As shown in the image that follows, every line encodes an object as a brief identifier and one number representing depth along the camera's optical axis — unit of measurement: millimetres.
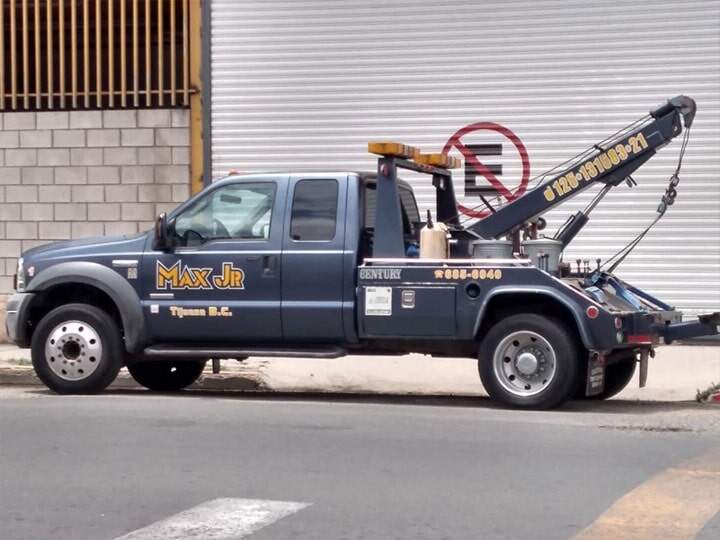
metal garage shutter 15828
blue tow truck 10477
